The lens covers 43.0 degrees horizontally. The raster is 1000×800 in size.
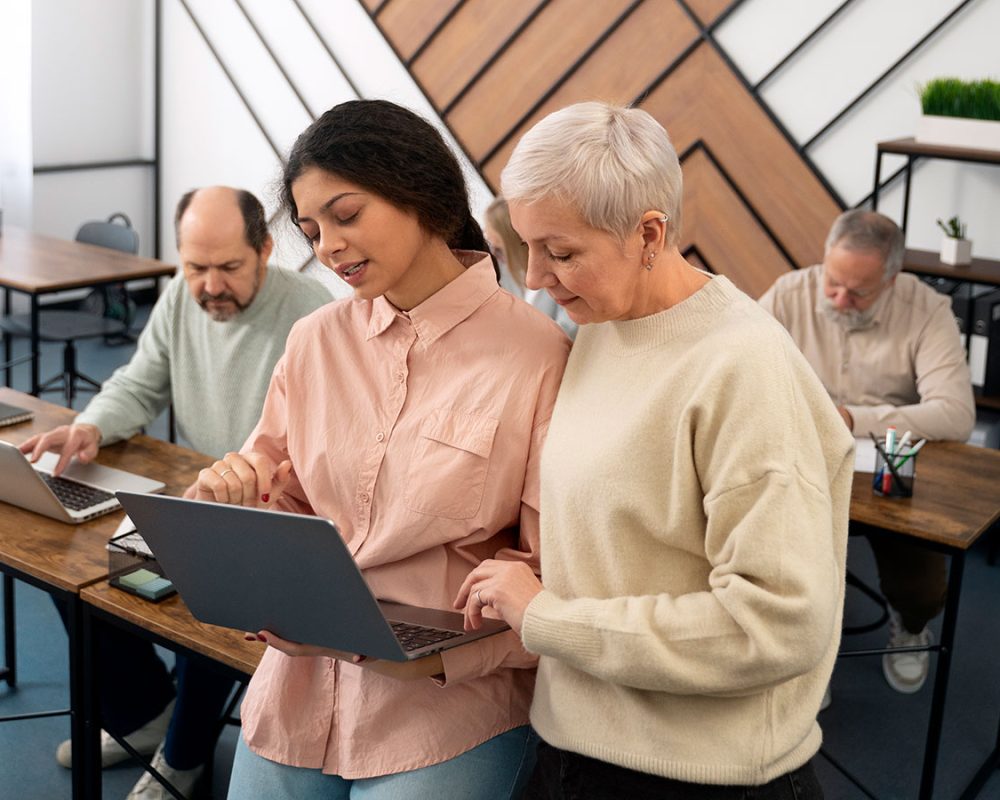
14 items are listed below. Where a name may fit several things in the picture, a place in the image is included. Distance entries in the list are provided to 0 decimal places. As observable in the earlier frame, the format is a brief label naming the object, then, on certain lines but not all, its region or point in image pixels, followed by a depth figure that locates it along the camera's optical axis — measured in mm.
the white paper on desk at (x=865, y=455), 2889
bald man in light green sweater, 2695
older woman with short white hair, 1255
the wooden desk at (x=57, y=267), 4668
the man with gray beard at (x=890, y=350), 3414
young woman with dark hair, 1568
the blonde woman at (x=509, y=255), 3910
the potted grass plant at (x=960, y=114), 4383
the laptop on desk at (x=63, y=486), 2275
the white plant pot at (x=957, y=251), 4438
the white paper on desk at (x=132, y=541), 2096
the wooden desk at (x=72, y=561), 2129
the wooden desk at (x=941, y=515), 2545
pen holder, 2721
